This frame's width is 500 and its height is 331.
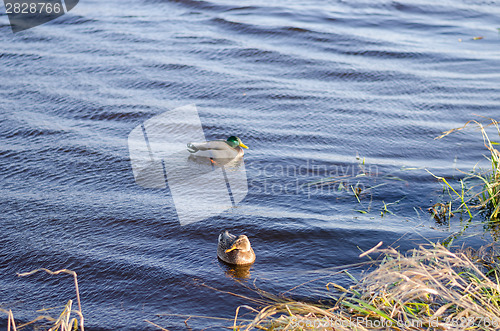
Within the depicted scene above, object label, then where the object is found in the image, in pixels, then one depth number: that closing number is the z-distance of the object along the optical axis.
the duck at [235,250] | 9.59
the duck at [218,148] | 13.86
